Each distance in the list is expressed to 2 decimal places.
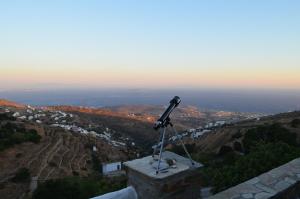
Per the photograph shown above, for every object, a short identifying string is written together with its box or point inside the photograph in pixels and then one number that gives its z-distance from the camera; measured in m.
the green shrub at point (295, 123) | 18.71
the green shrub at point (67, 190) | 11.11
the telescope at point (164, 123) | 2.39
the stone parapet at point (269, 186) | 2.64
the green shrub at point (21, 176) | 17.90
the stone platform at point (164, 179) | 2.25
